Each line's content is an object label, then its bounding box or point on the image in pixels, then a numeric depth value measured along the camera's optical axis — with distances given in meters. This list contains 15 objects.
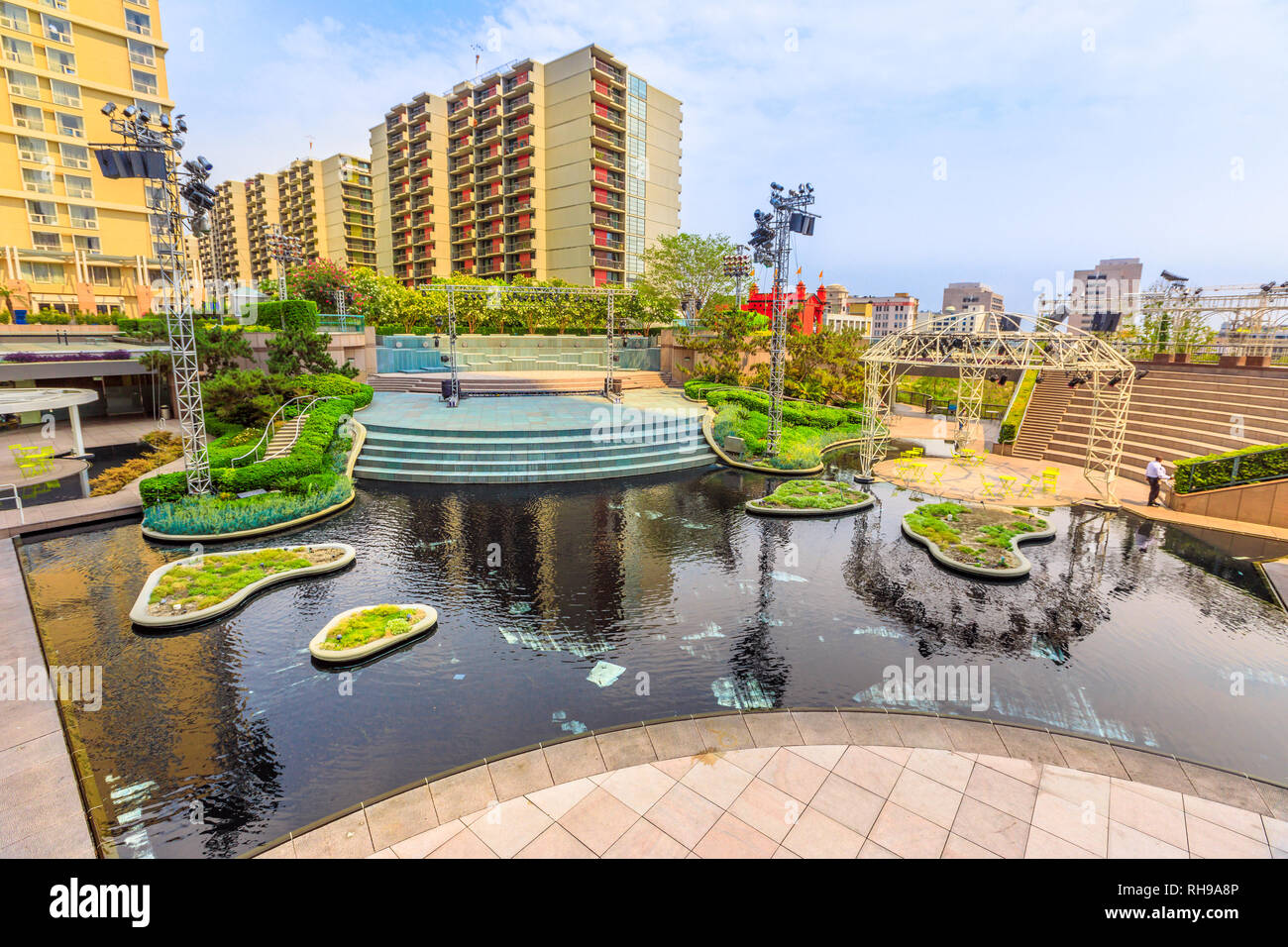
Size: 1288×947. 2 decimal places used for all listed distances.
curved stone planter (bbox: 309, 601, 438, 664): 9.52
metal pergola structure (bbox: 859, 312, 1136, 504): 18.44
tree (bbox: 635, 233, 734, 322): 46.47
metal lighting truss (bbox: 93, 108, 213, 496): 13.44
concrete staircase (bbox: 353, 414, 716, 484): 20.83
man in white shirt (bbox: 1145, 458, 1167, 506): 18.97
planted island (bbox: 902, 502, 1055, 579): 14.02
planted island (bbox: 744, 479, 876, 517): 18.25
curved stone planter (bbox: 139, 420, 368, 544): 14.71
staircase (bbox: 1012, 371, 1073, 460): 28.20
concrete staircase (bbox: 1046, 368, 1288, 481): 22.33
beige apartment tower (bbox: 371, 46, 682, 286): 63.56
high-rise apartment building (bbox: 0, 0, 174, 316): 44.66
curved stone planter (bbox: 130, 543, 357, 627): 10.54
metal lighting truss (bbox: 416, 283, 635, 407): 28.50
